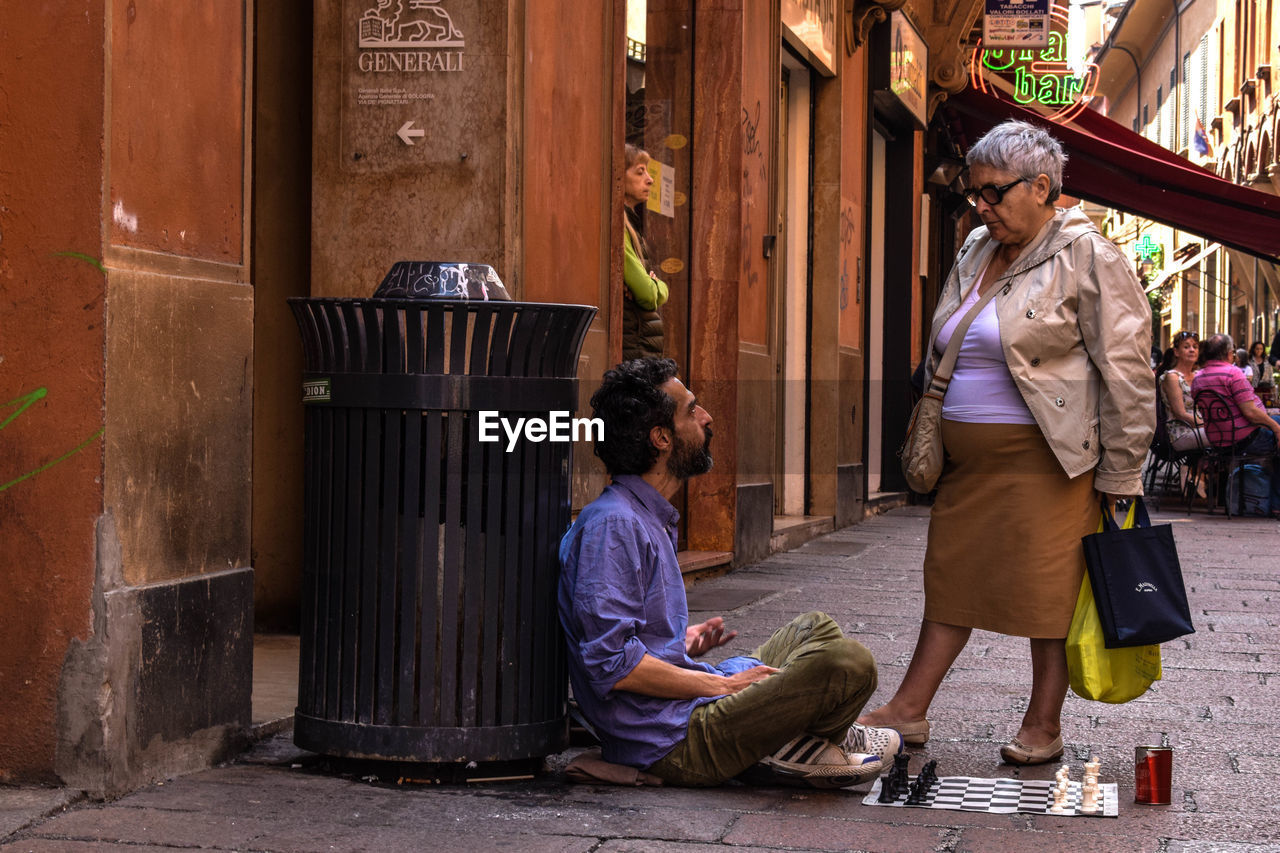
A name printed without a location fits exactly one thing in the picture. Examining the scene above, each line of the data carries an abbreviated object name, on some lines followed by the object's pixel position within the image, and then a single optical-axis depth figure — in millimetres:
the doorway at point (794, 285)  11391
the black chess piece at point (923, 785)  3826
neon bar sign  19234
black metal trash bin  3787
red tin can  3832
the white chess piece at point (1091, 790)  3770
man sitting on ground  3787
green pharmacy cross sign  45281
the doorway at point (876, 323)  14086
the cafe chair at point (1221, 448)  12828
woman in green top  7145
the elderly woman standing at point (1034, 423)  4250
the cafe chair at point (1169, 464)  13828
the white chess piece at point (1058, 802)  3784
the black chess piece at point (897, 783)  3854
